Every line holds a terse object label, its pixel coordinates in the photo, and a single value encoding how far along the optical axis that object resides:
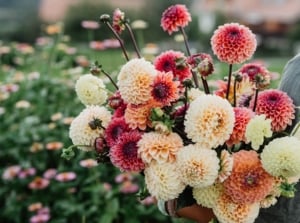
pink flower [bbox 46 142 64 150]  3.19
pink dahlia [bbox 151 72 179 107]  1.63
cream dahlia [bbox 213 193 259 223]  1.67
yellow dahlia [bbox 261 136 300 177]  1.57
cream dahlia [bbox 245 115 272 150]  1.58
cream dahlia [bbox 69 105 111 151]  1.77
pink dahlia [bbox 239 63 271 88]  1.69
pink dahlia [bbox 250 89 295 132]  1.65
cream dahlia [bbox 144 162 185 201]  1.64
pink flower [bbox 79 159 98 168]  2.94
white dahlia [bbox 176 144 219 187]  1.60
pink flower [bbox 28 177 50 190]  3.12
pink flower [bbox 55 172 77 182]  3.07
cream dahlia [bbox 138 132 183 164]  1.65
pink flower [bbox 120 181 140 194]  2.99
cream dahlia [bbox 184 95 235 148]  1.61
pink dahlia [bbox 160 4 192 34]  1.83
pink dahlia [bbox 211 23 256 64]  1.66
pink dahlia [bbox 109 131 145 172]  1.67
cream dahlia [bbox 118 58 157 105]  1.64
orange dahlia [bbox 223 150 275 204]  1.63
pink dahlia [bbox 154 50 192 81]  1.76
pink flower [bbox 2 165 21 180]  3.19
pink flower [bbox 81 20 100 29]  3.60
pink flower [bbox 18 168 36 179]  3.17
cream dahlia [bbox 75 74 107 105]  1.80
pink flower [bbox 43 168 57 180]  3.15
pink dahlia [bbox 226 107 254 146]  1.64
